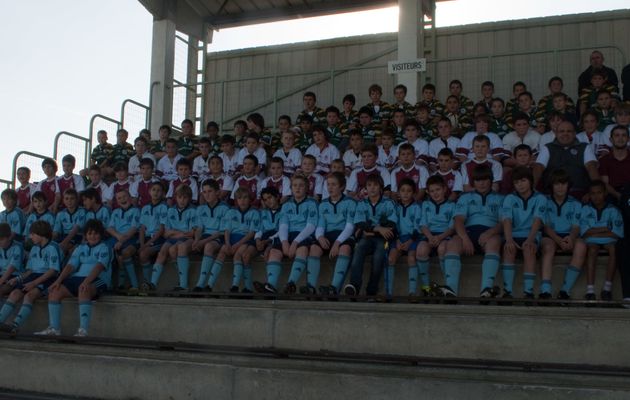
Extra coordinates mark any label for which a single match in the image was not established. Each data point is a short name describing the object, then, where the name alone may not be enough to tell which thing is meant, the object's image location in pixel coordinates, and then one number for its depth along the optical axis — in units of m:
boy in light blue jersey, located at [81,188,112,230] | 9.11
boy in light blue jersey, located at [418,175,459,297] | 6.78
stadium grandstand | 5.46
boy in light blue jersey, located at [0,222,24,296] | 8.35
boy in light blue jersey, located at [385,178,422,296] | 6.79
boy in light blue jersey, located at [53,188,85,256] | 9.10
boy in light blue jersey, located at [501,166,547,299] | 6.23
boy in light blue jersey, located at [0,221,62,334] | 7.66
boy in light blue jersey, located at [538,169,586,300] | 6.19
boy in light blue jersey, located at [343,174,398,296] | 6.82
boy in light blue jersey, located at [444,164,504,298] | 6.30
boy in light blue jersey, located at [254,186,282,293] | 7.67
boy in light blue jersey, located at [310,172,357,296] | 6.96
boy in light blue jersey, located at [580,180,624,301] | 6.12
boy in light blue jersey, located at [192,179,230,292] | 7.65
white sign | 12.36
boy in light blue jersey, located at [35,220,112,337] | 7.23
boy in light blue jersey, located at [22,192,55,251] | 9.40
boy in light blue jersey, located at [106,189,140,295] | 8.30
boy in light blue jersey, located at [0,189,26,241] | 9.75
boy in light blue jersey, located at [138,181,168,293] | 8.32
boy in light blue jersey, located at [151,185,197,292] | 7.85
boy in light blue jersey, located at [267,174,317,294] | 7.20
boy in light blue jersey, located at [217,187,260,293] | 7.55
